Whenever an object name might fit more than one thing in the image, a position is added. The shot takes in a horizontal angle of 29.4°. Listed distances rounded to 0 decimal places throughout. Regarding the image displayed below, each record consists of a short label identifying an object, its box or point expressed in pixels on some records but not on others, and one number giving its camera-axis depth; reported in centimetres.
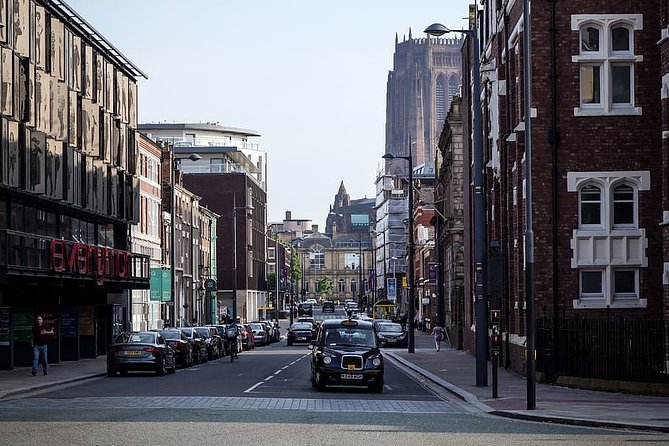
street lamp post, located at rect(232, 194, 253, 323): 9328
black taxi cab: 3183
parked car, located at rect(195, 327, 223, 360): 5541
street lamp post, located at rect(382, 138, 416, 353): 5903
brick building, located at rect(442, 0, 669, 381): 3512
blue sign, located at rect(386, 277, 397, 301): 10400
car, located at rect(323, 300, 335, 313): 17575
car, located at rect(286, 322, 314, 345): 8081
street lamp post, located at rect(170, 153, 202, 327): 6185
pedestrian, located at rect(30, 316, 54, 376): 3972
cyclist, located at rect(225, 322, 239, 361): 5400
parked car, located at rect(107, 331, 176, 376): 4031
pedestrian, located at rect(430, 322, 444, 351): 6244
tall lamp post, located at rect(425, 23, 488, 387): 3328
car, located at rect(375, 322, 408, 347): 7327
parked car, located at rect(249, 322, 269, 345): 8194
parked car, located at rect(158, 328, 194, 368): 4697
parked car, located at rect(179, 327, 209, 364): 5109
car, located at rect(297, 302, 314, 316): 15689
